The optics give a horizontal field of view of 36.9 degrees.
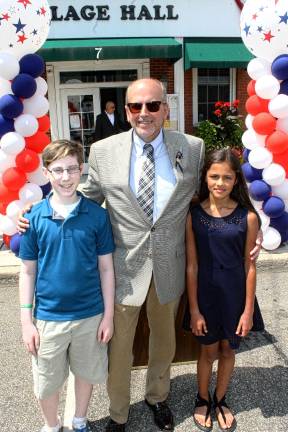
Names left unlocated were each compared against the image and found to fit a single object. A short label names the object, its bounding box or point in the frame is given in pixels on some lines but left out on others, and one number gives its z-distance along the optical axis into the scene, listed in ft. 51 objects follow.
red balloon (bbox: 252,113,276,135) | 15.16
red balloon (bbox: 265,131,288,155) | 15.08
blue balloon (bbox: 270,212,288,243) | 16.42
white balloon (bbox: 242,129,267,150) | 15.80
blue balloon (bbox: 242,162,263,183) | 16.29
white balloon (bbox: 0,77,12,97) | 14.88
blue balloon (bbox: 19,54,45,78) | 14.88
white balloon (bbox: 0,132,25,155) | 14.85
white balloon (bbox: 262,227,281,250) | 16.58
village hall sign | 31.27
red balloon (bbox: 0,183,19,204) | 15.78
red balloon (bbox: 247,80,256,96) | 15.93
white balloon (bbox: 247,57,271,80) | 15.23
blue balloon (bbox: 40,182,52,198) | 16.25
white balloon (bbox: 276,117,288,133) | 15.17
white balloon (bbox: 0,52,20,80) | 14.28
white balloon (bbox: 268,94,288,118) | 14.55
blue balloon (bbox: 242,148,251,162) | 17.03
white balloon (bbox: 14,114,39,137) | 15.11
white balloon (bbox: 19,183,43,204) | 15.35
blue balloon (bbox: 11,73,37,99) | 14.57
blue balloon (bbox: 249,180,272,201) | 15.87
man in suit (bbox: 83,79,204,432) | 7.27
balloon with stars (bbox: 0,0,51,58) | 14.19
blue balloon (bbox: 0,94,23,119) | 14.57
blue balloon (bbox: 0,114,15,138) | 15.08
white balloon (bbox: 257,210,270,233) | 16.45
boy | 6.85
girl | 7.54
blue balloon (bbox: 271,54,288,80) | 14.39
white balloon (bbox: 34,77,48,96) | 15.36
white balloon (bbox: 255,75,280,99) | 14.70
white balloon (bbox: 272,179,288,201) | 15.84
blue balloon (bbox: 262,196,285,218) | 15.75
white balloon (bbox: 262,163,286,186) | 15.47
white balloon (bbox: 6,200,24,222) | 15.52
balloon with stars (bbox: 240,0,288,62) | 14.21
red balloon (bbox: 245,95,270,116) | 15.46
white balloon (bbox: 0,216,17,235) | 15.75
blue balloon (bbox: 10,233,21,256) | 15.85
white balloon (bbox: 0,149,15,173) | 15.38
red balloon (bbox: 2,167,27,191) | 15.35
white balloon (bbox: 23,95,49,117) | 15.31
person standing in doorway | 31.04
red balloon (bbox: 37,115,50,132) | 15.98
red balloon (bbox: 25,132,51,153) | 15.74
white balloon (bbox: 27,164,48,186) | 15.85
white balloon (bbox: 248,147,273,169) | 15.49
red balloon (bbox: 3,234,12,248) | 16.86
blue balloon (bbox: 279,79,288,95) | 14.92
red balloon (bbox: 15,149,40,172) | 15.30
